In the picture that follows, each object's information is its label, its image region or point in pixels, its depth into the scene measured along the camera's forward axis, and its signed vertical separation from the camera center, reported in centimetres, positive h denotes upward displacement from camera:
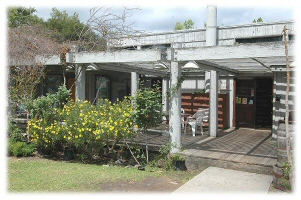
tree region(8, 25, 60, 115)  854 +123
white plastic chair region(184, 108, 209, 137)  946 -66
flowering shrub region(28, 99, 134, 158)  677 -68
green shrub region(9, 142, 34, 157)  761 -134
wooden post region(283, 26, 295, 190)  427 -57
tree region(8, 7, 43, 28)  2121 +678
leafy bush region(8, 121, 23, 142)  820 -98
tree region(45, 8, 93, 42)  2450 +703
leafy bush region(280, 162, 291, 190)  481 -131
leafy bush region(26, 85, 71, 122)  754 -14
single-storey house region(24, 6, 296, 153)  654 +96
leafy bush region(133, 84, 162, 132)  665 -20
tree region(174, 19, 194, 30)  4583 +1217
